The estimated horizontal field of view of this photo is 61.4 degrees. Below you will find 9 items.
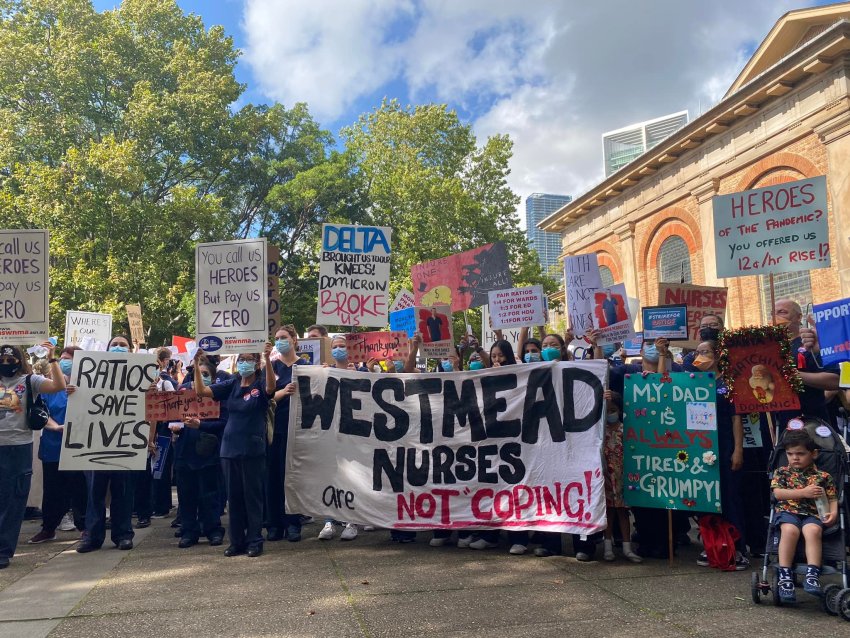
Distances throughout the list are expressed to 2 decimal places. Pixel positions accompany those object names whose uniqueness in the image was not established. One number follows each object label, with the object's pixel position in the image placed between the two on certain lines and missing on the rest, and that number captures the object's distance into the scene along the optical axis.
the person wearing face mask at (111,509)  6.93
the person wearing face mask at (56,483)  7.73
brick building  17.30
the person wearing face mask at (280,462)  7.32
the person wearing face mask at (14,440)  6.46
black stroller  4.44
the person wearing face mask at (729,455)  5.89
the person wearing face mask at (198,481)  7.12
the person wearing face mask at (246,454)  6.57
